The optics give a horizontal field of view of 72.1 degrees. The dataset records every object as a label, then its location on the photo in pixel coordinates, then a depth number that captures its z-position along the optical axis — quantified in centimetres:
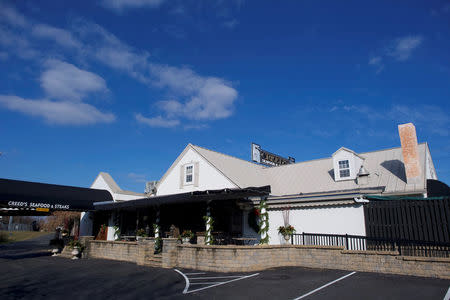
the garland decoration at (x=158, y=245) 1773
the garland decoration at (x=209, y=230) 1591
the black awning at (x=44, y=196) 1995
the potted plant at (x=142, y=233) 1942
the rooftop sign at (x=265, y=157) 2878
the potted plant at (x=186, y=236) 1655
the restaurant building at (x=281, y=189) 1591
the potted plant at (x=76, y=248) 2084
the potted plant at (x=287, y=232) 1575
